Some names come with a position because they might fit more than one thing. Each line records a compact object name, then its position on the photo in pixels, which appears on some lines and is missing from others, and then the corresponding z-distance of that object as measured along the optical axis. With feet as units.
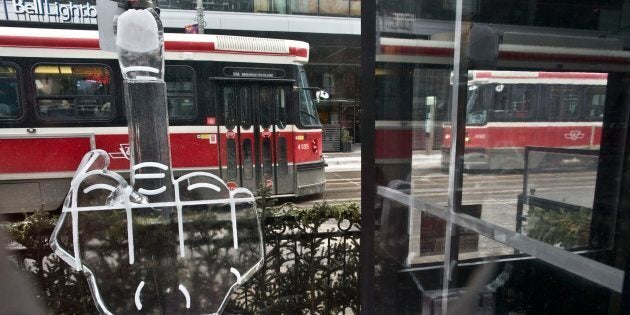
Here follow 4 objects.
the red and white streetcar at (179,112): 19.42
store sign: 40.06
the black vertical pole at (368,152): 6.09
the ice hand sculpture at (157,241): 6.64
